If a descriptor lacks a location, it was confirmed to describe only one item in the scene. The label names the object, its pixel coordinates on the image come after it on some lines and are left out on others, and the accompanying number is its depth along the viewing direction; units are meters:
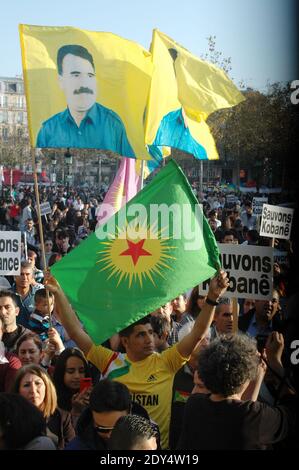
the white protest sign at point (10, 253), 7.46
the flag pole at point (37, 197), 5.58
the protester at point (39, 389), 4.34
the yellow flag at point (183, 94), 8.58
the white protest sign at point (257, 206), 14.61
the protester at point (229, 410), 3.53
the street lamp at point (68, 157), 17.00
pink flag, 10.98
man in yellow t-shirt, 4.56
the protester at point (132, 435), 3.27
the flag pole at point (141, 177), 8.09
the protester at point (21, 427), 3.34
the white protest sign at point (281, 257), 8.73
